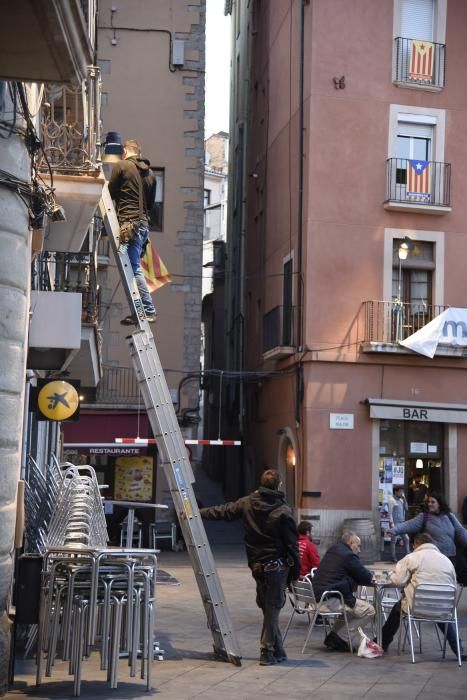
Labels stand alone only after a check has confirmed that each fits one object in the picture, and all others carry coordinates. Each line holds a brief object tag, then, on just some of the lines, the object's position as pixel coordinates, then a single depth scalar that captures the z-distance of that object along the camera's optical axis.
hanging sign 13.20
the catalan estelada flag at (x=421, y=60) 27.34
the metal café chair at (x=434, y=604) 11.48
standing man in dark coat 10.59
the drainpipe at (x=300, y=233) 26.84
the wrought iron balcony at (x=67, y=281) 14.75
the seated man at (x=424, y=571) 11.55
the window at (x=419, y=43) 27.27
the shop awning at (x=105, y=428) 27.28
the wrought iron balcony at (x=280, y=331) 27.28
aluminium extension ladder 10.51
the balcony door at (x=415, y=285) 26.86
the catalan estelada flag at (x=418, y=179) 26.94
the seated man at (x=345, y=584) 11.94
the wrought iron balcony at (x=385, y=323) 26.44
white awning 26.27
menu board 27.72
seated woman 14.73
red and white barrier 25.86
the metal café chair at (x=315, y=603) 11.84
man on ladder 11.24
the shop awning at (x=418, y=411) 26.36
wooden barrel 25.09
